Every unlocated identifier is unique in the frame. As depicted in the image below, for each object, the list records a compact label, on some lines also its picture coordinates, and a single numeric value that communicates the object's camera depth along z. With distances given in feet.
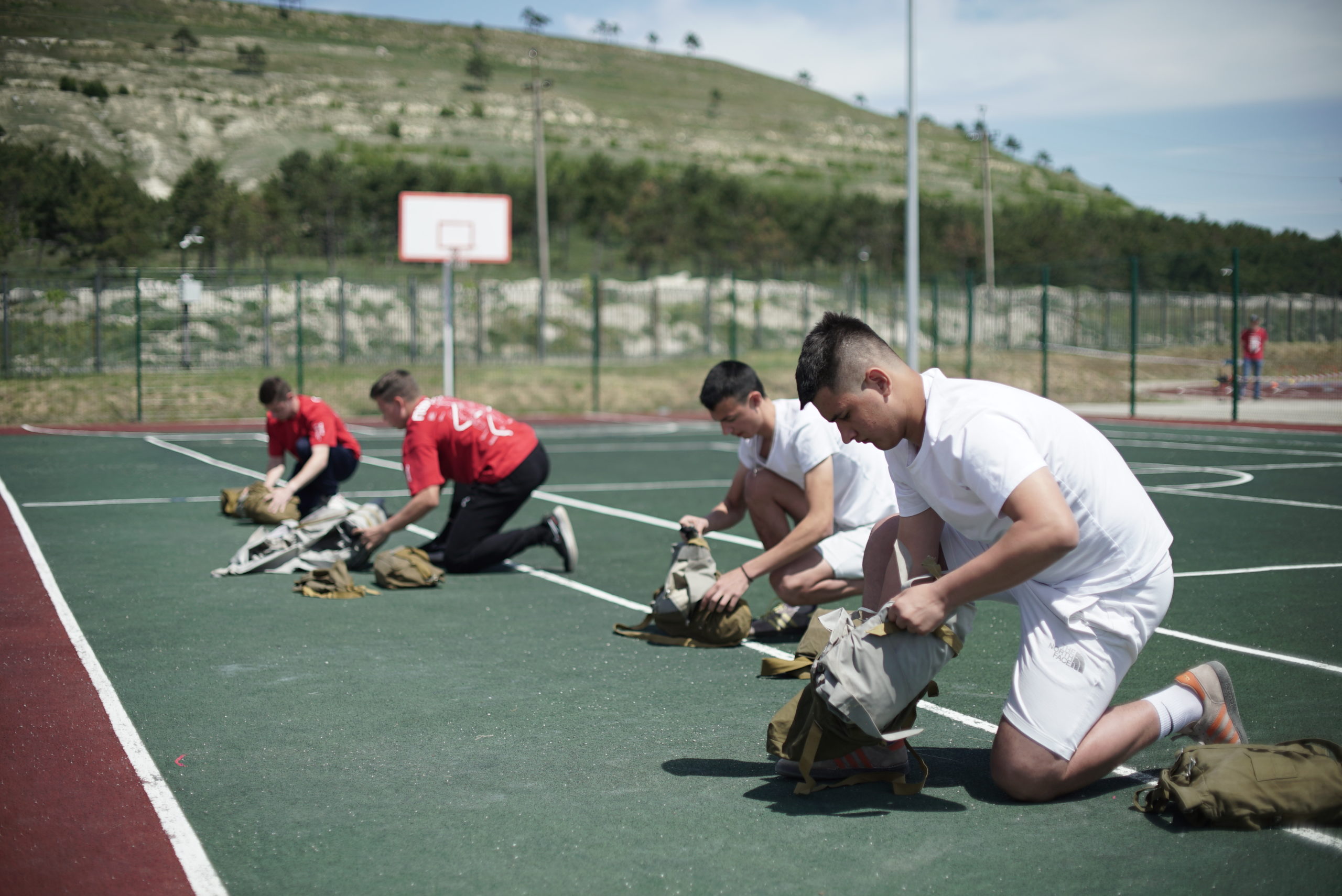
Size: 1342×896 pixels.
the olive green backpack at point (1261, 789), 11.60
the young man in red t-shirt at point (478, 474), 26.78
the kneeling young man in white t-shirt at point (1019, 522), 11.46
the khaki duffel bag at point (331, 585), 24.90
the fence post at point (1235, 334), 71.41
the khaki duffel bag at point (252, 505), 33.47
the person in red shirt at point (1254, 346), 80.33
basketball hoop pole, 60.59
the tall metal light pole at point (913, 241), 65.67
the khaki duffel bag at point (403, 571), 25.90
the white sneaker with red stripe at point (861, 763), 13.33
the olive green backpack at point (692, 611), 20.20
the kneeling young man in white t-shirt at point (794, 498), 19.29
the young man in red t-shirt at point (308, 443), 31.09
